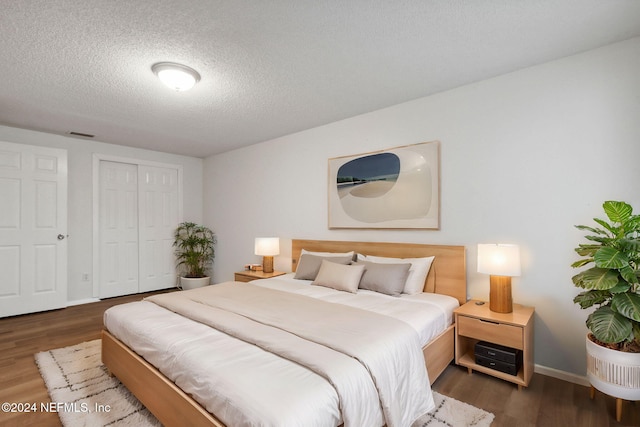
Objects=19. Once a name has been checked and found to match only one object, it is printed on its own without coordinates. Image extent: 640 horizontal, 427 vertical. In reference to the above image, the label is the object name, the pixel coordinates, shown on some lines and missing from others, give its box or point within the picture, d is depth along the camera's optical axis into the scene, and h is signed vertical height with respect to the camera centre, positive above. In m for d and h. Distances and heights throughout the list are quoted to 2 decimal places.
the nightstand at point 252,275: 4.05 -0.80
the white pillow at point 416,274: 2.84 -0.56
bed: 1.44 -0.91
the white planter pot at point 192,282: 5.31 -1.15
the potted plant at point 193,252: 5.42 -0.65
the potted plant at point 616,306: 1.73 -0.55
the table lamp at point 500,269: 2.35 -0.43
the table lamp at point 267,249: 4.20 -0.46
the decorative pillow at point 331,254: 3.43 -0.45
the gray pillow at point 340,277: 2.94 -0.61
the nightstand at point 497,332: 2.19 -0.88
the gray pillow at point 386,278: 2.79 -0.59
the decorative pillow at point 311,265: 3.38 -0.57
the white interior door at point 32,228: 3.92 -0.15
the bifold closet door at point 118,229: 4.83 -0.20
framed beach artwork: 3.07 +0.30
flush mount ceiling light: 2.40 +1.15
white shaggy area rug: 1.89 -1.28
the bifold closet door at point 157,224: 5.25 -0.13
